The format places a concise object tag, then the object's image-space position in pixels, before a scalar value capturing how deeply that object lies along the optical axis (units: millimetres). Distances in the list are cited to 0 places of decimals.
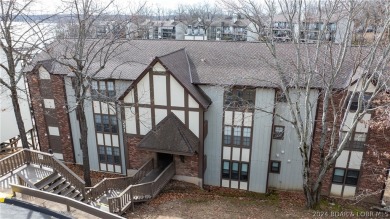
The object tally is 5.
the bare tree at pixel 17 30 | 14867
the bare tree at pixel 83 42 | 15398
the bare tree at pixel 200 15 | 90362
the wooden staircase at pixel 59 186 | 14156
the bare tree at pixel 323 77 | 12898
